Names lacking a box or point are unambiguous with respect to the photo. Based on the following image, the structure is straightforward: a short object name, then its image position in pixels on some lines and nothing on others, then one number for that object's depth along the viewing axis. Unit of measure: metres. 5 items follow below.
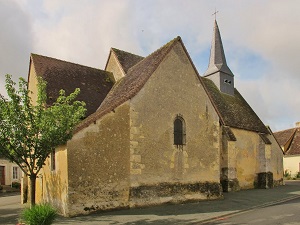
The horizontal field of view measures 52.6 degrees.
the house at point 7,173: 30.11
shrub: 8.49
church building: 12.27
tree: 9.79
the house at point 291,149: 37.44
